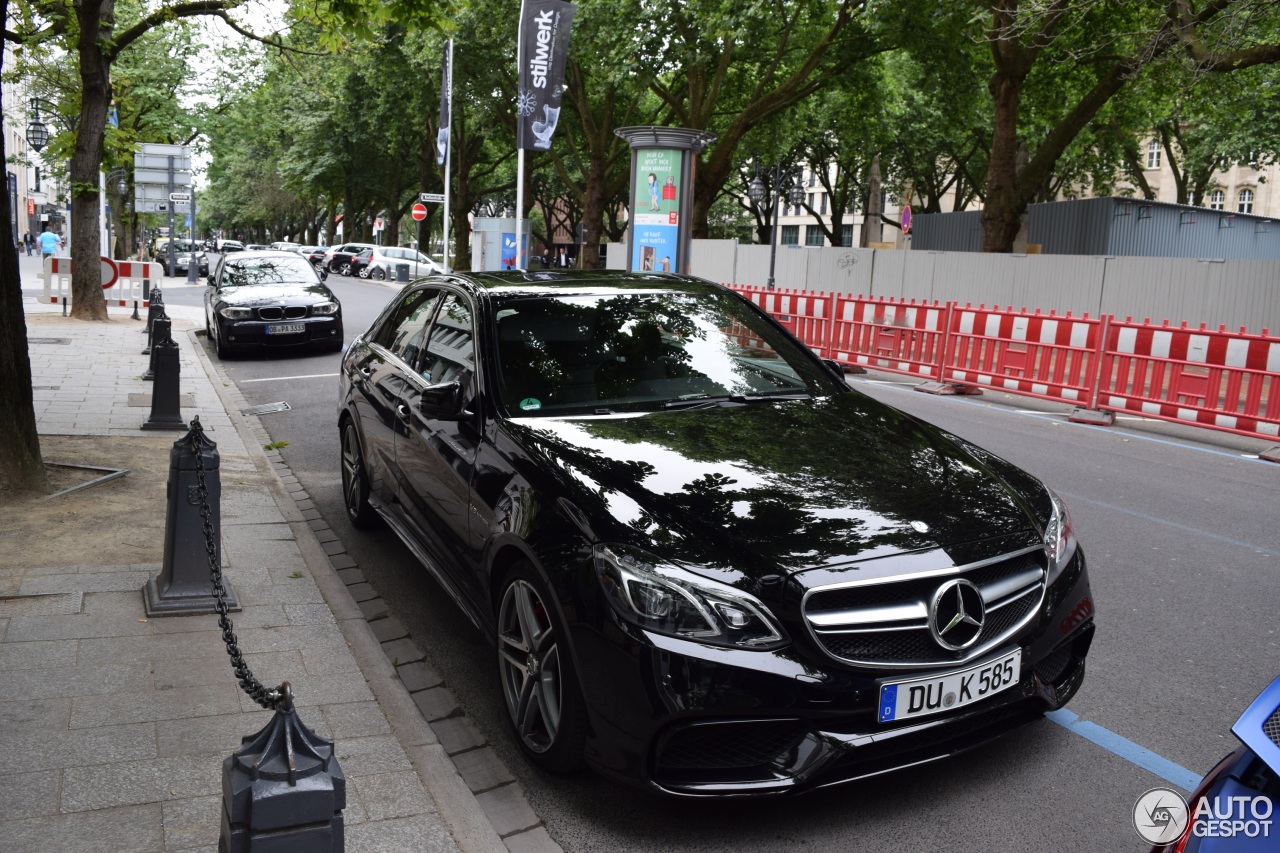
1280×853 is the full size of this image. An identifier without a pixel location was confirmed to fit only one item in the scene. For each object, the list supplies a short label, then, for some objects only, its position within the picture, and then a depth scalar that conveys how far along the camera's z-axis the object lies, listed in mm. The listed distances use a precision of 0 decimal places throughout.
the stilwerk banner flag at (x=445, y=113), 29594
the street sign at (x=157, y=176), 21609
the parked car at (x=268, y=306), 16828
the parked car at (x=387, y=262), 48812
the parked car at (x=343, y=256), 53062
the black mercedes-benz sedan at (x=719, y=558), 3145
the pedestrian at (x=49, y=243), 35694
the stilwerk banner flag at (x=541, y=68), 22078
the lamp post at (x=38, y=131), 39528
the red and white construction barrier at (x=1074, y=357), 10922
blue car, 1835
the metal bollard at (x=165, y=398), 9906
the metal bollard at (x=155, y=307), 13475
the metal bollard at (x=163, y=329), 10758
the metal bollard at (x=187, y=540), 5023
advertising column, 21188
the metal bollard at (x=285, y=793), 2227
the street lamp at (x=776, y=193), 29359
